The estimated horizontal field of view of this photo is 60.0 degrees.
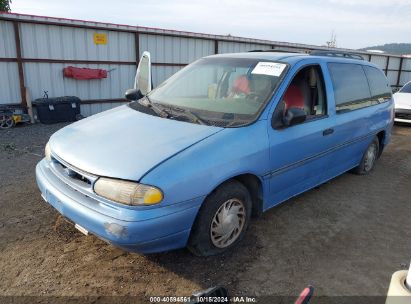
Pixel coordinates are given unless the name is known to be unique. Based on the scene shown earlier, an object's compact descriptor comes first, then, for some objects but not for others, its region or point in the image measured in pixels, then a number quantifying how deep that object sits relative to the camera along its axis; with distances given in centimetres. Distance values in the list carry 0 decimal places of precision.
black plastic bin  899
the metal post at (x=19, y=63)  863
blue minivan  252
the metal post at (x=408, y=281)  181
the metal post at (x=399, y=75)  2353
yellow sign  1007
